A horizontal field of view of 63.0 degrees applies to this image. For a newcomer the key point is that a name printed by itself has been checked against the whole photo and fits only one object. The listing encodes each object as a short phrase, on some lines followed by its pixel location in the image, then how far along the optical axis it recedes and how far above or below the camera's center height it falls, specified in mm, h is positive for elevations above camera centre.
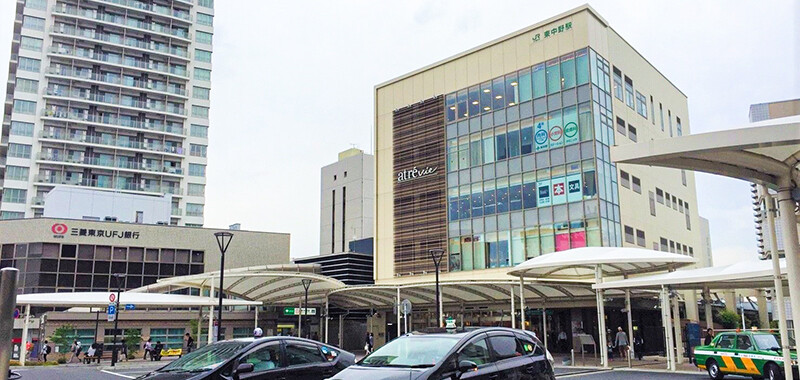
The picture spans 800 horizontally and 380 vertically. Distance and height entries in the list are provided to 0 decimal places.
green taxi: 16916 -1342
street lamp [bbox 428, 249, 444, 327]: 26031 +2197
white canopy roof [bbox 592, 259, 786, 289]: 20609 +906
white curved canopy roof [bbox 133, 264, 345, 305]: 37562 +1410
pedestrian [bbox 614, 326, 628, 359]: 28969 -1493
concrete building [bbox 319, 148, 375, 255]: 78500 +13113
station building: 39219 +9772
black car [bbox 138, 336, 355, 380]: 10094 -874
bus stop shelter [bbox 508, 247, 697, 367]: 25016 +1713
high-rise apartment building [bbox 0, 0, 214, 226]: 68812 +22592
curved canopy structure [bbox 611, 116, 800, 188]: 7746 +2019
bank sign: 50031 +5936
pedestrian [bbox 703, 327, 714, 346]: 23897 -1149
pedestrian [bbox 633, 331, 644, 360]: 30962 -1951
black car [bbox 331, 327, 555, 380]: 8656 -725
